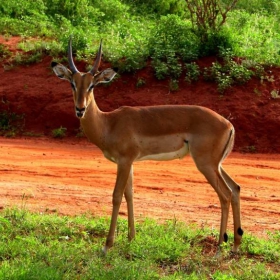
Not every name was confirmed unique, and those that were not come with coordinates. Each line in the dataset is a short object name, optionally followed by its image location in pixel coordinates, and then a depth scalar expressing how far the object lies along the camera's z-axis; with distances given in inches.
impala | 297.3
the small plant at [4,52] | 710.7
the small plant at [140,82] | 639.1
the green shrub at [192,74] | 634.3
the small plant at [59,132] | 597.9
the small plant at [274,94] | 615.2
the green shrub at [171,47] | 642.8
